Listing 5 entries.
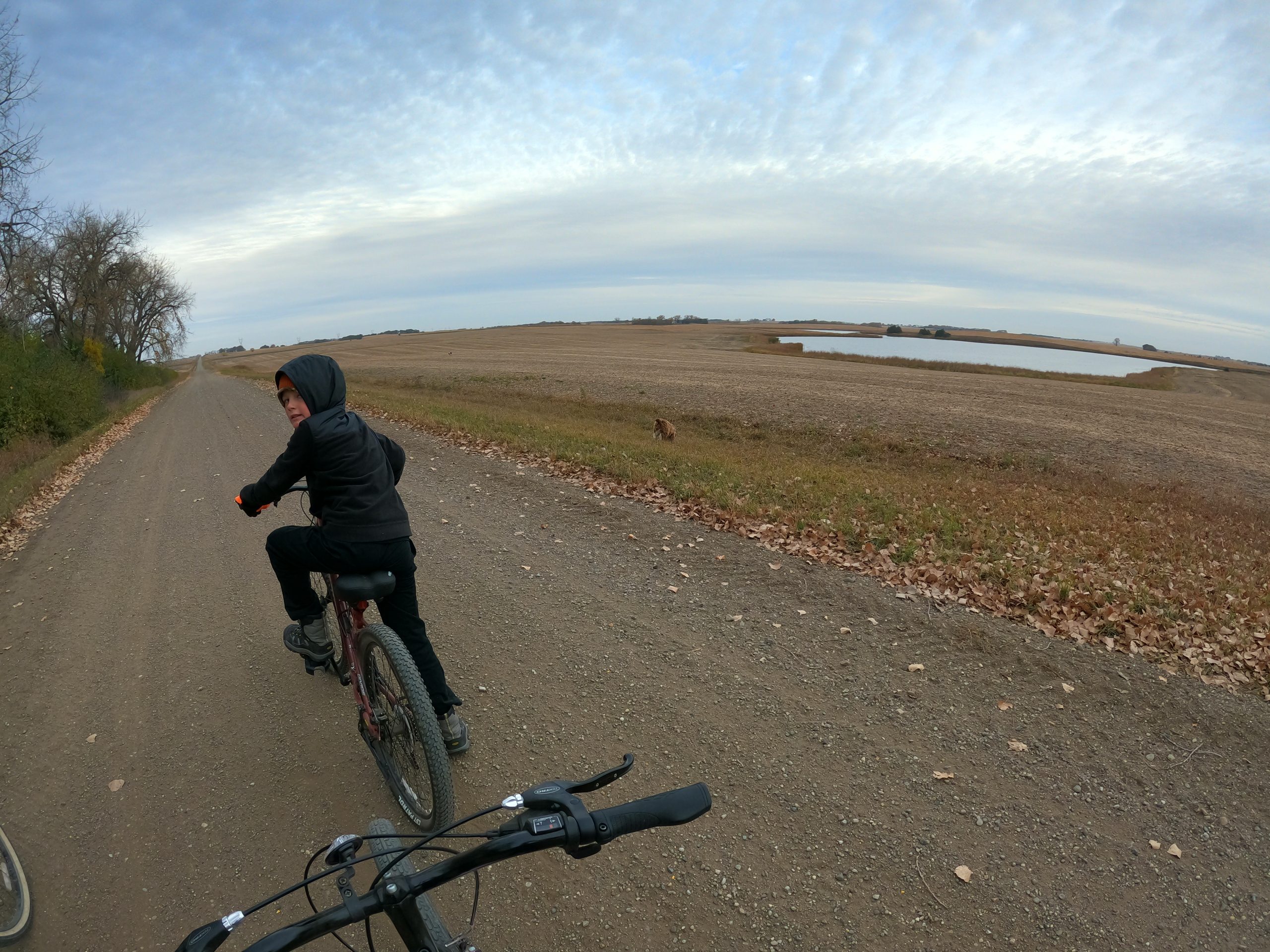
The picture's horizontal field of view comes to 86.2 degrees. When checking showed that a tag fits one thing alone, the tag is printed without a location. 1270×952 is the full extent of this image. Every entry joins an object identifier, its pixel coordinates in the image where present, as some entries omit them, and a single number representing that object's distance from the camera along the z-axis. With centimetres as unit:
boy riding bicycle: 342
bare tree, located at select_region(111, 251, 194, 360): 6009
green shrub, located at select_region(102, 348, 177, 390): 4591
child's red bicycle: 309
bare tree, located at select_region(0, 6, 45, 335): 2025
